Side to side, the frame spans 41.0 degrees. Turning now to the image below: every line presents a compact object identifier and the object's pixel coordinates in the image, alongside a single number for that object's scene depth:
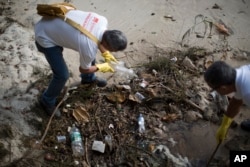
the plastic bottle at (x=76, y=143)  3.68
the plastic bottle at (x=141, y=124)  3.92
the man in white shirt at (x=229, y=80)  2.98
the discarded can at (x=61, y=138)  3.79
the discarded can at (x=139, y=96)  4.20
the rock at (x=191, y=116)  4.07
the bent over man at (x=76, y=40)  3.26
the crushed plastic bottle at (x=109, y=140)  3.73
